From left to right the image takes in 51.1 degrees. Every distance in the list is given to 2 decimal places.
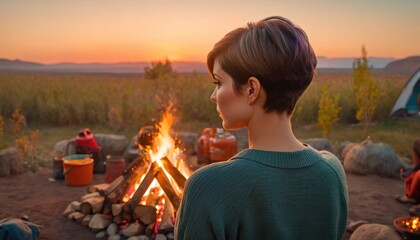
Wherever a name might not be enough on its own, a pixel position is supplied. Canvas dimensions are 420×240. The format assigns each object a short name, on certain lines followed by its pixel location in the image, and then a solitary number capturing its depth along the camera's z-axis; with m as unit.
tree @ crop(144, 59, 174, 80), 33.47
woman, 1.27
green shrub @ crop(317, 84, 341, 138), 10.13
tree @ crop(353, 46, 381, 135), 10.88
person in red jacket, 4.96
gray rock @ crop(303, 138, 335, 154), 8.61
